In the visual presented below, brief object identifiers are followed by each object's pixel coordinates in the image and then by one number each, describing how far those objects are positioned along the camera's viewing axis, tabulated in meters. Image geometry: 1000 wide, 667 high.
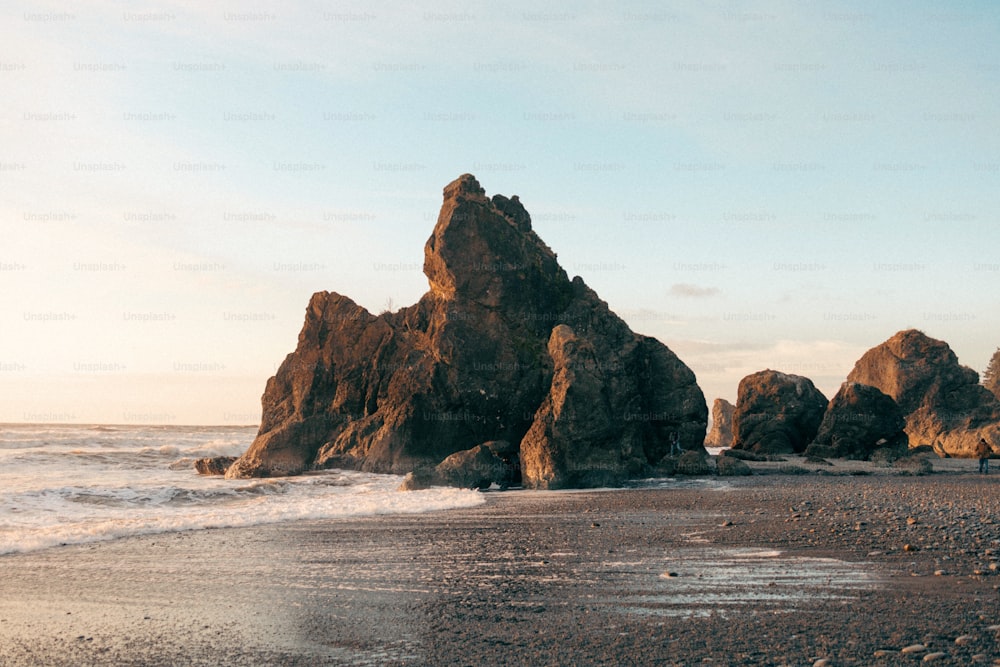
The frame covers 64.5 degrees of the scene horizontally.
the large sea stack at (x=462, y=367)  38.91
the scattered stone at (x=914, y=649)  8.00
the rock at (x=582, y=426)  31.12
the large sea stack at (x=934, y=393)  58.28
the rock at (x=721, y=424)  88.93
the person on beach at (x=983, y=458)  35.87
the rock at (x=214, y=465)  42.34
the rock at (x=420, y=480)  29.97
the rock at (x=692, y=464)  35.75
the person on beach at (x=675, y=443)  40.62
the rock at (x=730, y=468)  35.50
